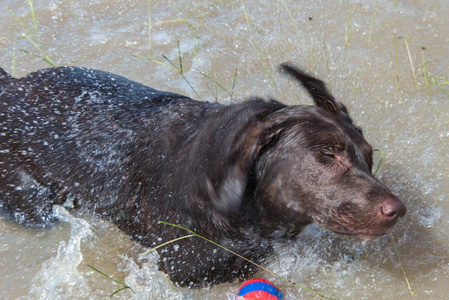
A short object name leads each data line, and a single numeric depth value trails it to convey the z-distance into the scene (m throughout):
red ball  2.79
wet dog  2.55
